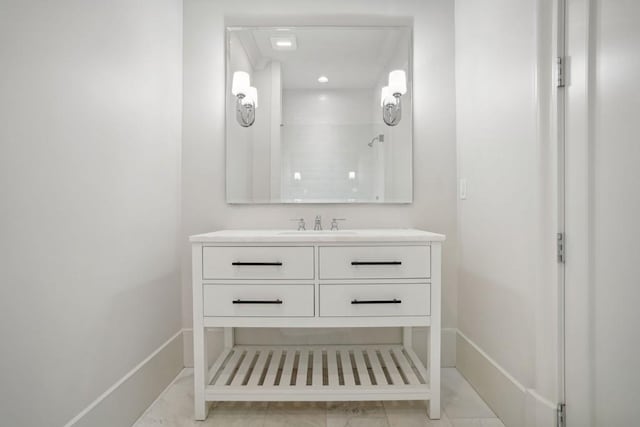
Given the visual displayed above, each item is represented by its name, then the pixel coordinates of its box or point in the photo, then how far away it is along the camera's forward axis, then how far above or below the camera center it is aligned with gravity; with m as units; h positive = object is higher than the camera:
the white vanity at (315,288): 1.47 -0.34
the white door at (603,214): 0.95 -0.01
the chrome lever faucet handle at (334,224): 1.99 -0.08
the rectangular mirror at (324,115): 2.04 +0.58
